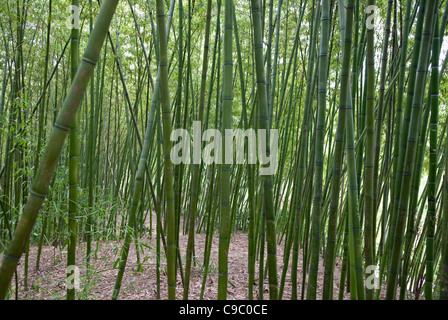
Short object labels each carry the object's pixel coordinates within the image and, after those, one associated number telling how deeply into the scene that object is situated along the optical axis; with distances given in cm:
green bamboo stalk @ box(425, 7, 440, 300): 140
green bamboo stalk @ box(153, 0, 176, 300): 112
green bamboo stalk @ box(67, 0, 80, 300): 113
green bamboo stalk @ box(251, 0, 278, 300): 109
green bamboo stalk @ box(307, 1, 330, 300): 131
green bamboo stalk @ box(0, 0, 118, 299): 74
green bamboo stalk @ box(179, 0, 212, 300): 155
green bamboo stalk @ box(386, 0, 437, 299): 122
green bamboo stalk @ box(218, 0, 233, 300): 107
